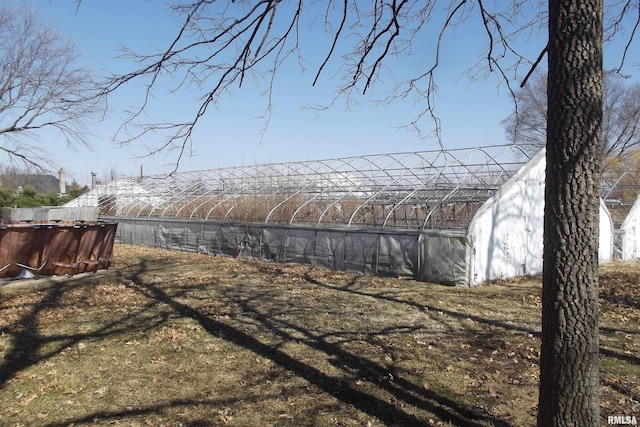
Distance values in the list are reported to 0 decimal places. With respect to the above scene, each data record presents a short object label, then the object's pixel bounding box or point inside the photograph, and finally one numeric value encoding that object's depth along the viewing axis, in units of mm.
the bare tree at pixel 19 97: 23266
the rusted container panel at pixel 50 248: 12328
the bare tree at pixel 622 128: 39228
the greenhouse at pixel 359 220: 13195
